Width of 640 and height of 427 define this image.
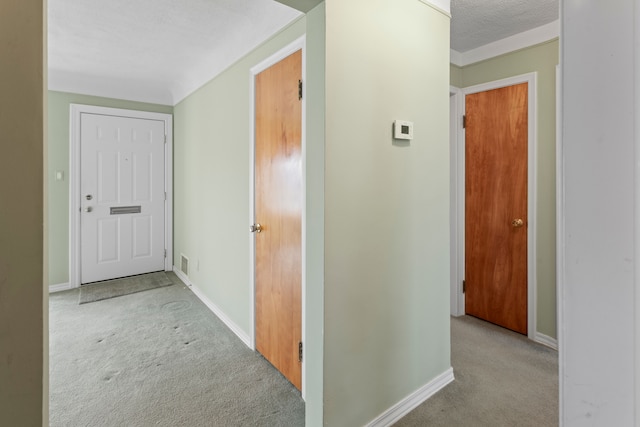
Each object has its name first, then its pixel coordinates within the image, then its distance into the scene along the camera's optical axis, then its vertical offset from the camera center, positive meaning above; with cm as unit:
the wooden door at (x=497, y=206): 265 +6
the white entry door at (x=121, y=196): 374 +18
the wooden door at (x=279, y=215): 194 -2
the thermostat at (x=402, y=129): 166 +42
